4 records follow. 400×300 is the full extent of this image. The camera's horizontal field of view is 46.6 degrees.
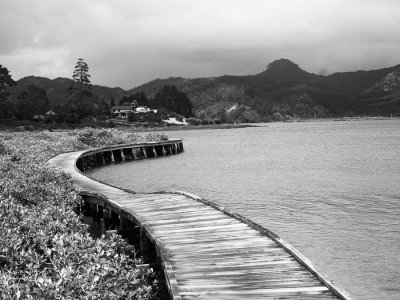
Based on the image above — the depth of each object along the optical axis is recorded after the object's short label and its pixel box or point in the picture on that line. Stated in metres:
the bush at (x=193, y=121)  194.00
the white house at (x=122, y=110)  176.98
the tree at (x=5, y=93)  105.46
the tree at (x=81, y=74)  160.12
